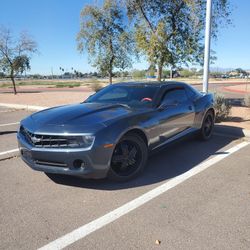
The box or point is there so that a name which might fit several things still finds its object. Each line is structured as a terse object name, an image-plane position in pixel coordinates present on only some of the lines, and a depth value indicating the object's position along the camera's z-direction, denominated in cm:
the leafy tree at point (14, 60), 2733
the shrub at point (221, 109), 913
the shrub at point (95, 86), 3212
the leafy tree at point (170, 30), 1196
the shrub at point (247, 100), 1199
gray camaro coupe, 389
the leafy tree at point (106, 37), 1841
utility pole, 842
